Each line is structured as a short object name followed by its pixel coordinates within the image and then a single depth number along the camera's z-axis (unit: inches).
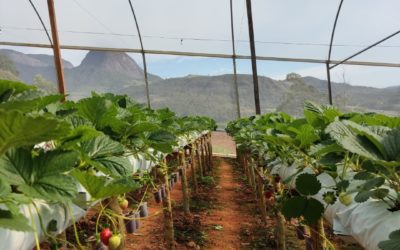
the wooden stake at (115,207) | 66.9
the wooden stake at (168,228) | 152.2
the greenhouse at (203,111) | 36.5
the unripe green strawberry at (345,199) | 53.4
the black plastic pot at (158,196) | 152.9
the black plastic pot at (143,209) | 110.0
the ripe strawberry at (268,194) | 126.2
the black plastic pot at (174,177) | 195.9
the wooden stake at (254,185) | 240.4
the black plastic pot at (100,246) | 54.4
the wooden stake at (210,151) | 452.8
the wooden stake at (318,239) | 73.0
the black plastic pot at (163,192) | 153.9
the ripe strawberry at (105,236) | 53.9
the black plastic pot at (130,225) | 97.4
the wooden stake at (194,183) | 292.8
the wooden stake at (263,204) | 183.7
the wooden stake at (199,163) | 330.3
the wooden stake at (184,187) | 215.2
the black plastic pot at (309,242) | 75.8
